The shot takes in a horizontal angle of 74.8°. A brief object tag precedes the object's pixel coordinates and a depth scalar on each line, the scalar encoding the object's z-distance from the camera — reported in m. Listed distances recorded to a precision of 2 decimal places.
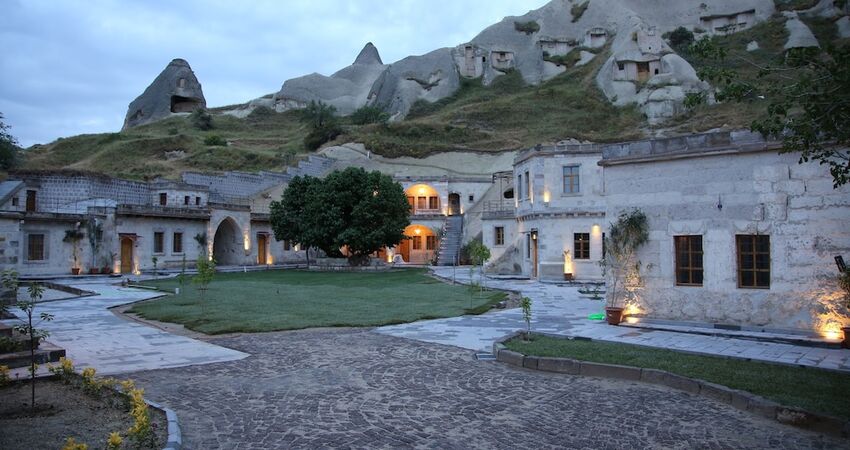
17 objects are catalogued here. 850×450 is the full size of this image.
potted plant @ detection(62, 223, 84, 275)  32.94
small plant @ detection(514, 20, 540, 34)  101.62
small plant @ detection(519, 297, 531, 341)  11.88
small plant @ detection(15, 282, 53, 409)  7.37
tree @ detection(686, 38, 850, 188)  6.31
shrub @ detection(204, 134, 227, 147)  66.44
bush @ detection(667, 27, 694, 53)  86.45
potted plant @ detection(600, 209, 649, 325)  13.65
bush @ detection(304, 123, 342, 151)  68.44
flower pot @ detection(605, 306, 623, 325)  13.53
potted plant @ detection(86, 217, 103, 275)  33.56
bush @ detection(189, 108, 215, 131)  83.49
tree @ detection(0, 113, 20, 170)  41.78
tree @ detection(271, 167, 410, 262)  36.59
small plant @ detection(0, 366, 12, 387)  7.56
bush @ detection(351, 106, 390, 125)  83.56
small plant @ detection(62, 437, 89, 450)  4.35
